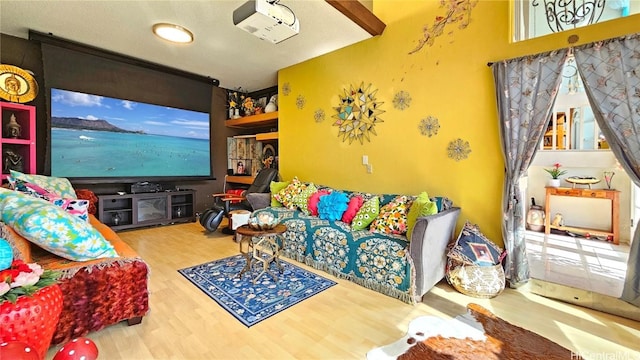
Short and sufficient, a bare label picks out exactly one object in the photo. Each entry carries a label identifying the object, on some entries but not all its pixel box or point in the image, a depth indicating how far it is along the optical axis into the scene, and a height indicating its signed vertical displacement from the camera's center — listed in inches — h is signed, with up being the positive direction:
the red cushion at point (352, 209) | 121.5 -14.0
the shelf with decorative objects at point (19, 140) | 129.4 +18.2
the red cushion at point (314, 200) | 134.9 -11.5
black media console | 164.2 -19.7
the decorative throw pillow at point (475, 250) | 92.2 -25.2
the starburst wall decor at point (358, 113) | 135.0 +33.3
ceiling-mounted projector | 87.0 +53.3
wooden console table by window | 134.8 -14.0
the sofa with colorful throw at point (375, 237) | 87.3 -22.2
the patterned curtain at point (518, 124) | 88.7 +18.0
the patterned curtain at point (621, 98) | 75.5 +22.6
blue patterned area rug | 82.1 -38.5
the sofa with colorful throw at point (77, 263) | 62.7 -21.6
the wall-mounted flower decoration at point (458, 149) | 106.7 +11.2
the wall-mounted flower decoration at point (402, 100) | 122.5 +35.4
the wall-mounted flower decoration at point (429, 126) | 114.3 +22.0
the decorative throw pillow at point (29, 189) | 95.6 -3.7
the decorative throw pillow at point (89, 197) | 143.2 -9.8
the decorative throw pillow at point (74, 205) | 95.6 -9.6
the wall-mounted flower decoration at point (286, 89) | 176.1 +58.1
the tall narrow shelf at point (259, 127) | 195.8 +42.8
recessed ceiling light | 123.0 +68.7
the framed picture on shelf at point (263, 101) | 217.8 +62.3
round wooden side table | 96.6 -25.7
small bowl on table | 100.3 -16.3
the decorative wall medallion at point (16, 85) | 126.5 +45.2
